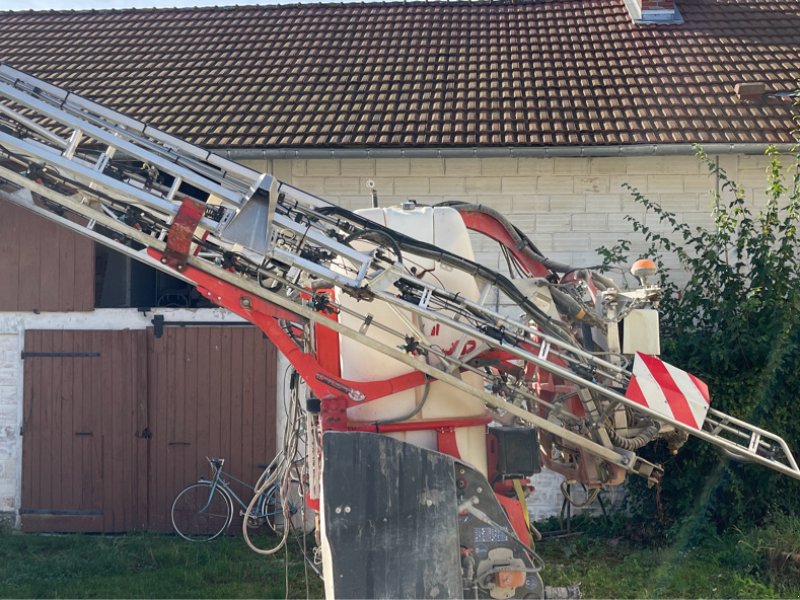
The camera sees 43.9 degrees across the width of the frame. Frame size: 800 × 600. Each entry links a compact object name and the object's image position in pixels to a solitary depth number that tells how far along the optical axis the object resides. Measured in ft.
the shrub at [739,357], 30.58
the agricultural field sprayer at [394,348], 16.28
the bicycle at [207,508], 33.68
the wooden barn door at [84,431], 34.60
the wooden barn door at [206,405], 34.35
